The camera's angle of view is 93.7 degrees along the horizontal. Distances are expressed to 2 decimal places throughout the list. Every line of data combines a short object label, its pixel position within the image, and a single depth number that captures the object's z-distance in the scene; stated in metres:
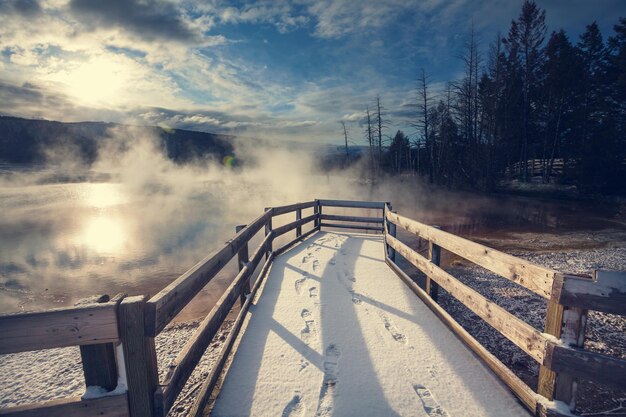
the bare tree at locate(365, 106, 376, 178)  43.88
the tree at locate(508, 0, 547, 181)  26.50
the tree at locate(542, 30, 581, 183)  25.44
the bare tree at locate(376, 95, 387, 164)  42.19
